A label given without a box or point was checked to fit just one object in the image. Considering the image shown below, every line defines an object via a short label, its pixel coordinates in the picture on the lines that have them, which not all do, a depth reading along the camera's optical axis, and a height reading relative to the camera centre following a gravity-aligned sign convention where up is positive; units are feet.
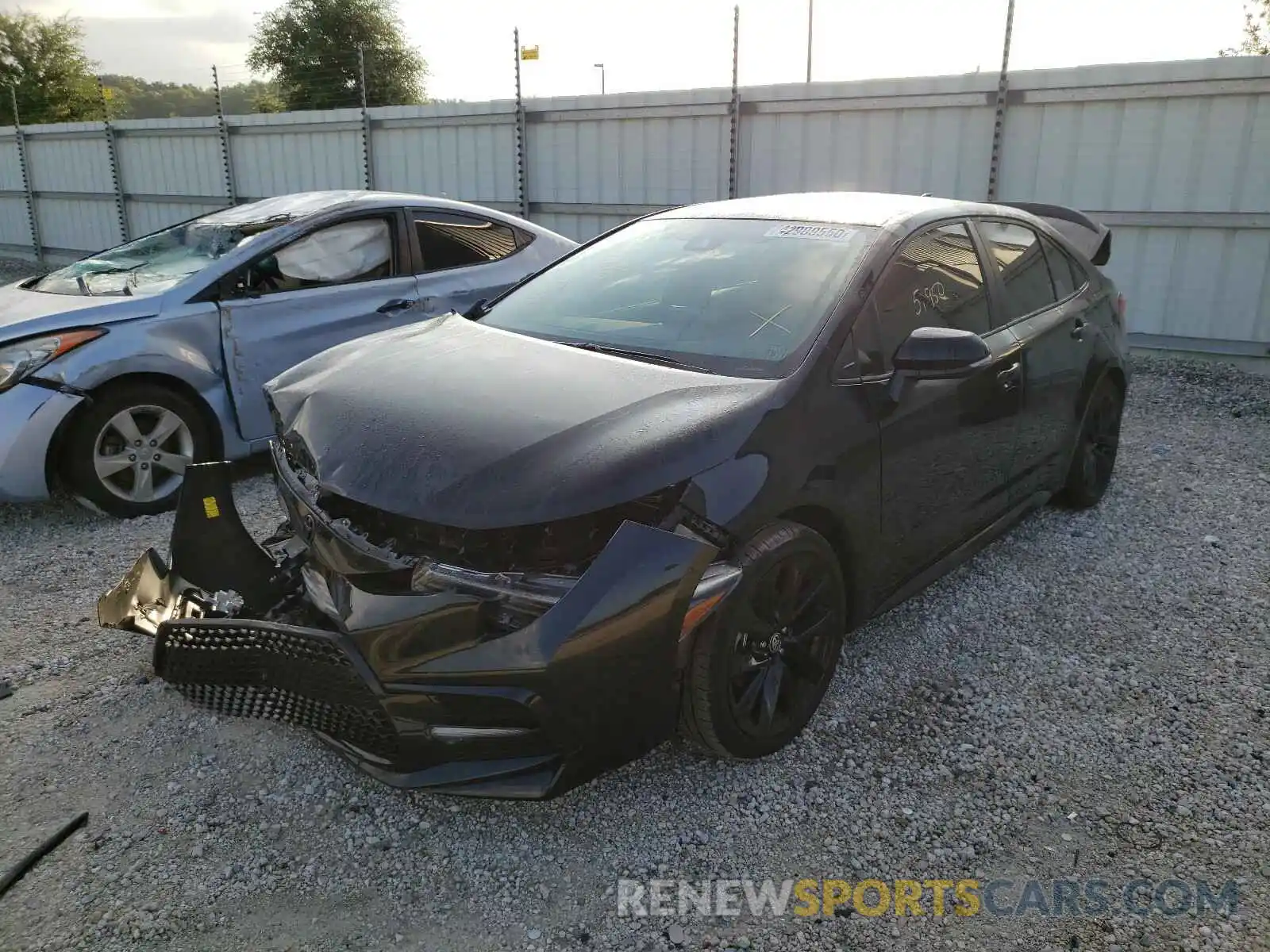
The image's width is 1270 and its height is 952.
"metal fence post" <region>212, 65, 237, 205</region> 44.96 +0.17
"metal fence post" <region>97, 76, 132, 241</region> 49.16 -0.89
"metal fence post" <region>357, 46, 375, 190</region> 39.55 +0.42
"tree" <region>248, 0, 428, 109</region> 126.72 +16.14
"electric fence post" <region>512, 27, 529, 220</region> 34.88 -0.21
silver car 14.11 -2.50
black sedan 7.05 -2.79
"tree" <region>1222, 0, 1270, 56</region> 80.33 +10.58
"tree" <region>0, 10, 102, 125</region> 113.91 +11.27
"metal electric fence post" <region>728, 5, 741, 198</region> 29.45 +1.25
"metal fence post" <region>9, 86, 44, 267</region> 53.72 -1.61
